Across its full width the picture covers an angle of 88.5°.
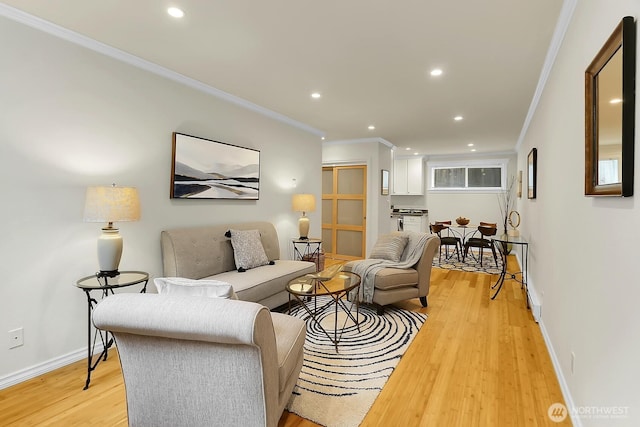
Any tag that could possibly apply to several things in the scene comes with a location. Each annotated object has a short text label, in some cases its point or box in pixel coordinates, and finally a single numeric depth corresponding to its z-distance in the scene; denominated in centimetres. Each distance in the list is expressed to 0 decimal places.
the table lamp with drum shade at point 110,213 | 235
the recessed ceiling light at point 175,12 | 218
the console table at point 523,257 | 402
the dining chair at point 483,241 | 551
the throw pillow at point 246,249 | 357
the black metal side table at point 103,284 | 229
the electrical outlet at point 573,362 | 192
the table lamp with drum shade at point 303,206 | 488
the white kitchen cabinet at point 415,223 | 857
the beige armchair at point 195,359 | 131
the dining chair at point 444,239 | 671
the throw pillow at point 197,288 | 165
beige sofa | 306
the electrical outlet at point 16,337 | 225
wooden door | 672
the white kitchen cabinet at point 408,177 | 862
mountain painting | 335
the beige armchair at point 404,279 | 357
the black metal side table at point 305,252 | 486
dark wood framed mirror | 119
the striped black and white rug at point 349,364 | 200
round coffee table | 278
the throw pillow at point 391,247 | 402
